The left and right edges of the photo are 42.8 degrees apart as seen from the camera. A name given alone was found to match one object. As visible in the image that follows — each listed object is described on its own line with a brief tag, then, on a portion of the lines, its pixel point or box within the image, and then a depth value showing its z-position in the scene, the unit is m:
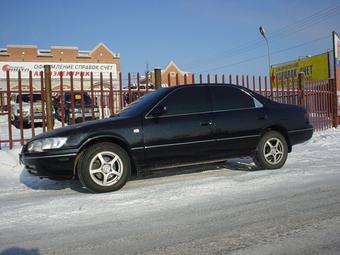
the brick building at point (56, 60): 39.00
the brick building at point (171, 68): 55.79
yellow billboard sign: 30.98
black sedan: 6.17
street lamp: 33.78
